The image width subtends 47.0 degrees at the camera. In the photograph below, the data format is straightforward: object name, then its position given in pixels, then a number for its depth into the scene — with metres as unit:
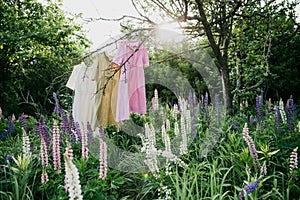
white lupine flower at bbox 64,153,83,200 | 1.17
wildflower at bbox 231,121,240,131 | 3.32
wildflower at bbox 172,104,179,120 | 4.16
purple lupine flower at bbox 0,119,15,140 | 3.90
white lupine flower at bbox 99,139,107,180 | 2.19
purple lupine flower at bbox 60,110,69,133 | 3.31
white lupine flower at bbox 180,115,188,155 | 2.81
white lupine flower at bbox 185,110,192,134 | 3.32
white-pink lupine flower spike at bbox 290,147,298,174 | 2.23
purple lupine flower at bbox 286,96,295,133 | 3.07
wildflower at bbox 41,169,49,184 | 2.32
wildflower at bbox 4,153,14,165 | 2.69
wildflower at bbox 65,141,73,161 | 1.97
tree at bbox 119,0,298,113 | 3.79
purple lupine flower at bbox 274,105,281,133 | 3.18
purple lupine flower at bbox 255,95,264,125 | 3.26
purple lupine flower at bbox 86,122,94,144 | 3.13
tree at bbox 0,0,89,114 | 8.90
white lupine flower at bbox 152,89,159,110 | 5.04
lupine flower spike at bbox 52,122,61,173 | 2.42
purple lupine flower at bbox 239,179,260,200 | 1.85
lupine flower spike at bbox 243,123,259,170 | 2.31
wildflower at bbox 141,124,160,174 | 2.43
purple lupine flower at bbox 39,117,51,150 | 2.64
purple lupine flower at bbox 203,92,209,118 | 3.78
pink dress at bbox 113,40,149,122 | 4.41
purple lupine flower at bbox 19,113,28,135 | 3.21
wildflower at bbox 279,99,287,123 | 3.56
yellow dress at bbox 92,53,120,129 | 4.59
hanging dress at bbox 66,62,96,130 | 4.72
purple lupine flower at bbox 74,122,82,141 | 3.11
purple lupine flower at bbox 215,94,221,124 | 3.63
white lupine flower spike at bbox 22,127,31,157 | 2.52
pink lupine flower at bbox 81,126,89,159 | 2.67
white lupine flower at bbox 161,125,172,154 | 2.53
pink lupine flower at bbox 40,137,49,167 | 2.47
